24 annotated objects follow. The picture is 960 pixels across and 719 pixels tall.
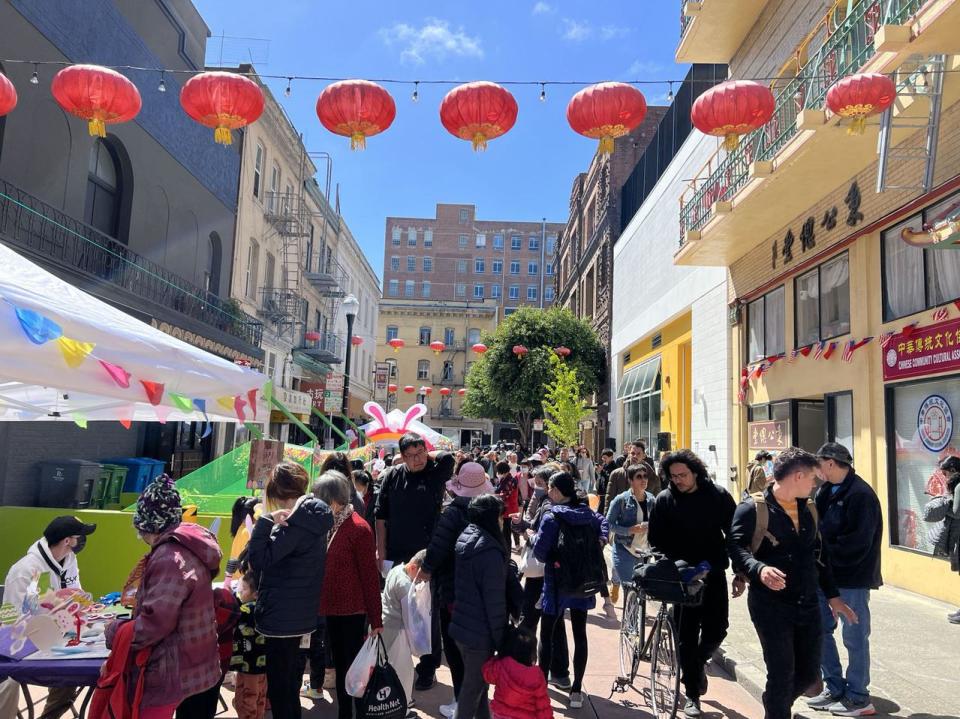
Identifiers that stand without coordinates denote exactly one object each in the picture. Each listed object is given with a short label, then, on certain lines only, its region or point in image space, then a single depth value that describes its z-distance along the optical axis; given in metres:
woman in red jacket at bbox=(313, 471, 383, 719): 4.59
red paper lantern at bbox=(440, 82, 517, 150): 6.73
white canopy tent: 4.01
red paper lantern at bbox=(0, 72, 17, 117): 7.07
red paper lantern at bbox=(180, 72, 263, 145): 6.74
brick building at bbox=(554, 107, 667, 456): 32.38
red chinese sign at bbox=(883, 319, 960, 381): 8.54
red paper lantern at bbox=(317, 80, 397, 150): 6.73
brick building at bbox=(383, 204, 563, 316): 75.56
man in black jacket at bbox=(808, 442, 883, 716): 5.11
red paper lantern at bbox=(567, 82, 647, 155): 6.82
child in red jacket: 4.02
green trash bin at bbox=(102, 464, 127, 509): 14.27
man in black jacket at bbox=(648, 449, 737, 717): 5.23
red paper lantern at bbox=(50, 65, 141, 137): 6.75
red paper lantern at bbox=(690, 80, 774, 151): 6.95
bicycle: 4.83
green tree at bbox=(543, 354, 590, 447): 27.53
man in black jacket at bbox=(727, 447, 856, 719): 4.26
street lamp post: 16.80
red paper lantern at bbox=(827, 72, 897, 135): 7.71
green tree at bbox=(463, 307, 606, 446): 34.03
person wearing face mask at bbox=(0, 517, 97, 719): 4.45
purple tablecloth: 3.69
